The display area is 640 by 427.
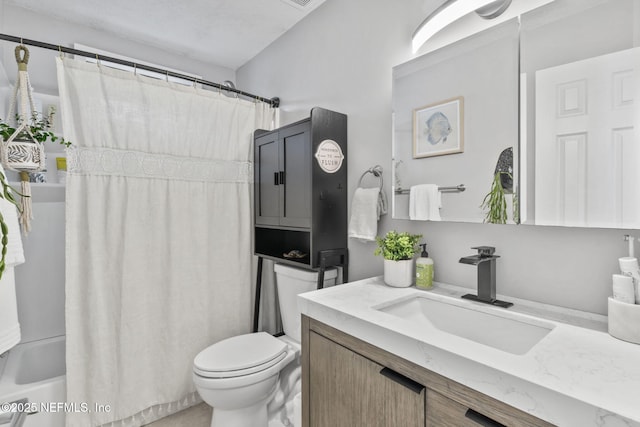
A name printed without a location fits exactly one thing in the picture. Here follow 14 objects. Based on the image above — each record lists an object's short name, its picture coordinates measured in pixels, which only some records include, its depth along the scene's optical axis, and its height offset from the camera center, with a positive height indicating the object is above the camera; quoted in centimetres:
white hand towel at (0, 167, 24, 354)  56 -14
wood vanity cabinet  71 -49
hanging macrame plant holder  139 +27
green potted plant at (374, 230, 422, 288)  137 -21
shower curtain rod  149 +80
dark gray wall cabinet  168 +16
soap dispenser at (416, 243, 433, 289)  135 -27
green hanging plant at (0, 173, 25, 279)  54 -4
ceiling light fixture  115 +74
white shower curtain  167 -15
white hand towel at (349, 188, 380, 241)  158 -3
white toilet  150 -78
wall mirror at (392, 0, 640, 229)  92 +31
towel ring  163 +19
